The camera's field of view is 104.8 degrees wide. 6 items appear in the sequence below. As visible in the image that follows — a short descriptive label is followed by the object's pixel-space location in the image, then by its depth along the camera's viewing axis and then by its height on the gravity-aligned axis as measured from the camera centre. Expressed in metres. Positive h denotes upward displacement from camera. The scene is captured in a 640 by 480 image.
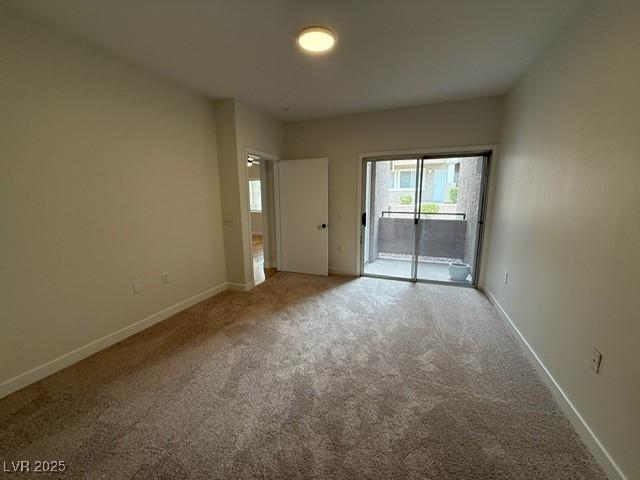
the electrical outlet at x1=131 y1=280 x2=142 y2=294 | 2.39 -0.84
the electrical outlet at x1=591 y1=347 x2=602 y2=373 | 1.28 -0.86
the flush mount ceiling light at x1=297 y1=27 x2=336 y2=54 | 1.81 +1.19
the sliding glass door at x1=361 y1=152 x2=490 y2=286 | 3.74 -0.37
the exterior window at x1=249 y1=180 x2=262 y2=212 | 8.27 +0.05
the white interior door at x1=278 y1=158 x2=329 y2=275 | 3.99 -0.28
